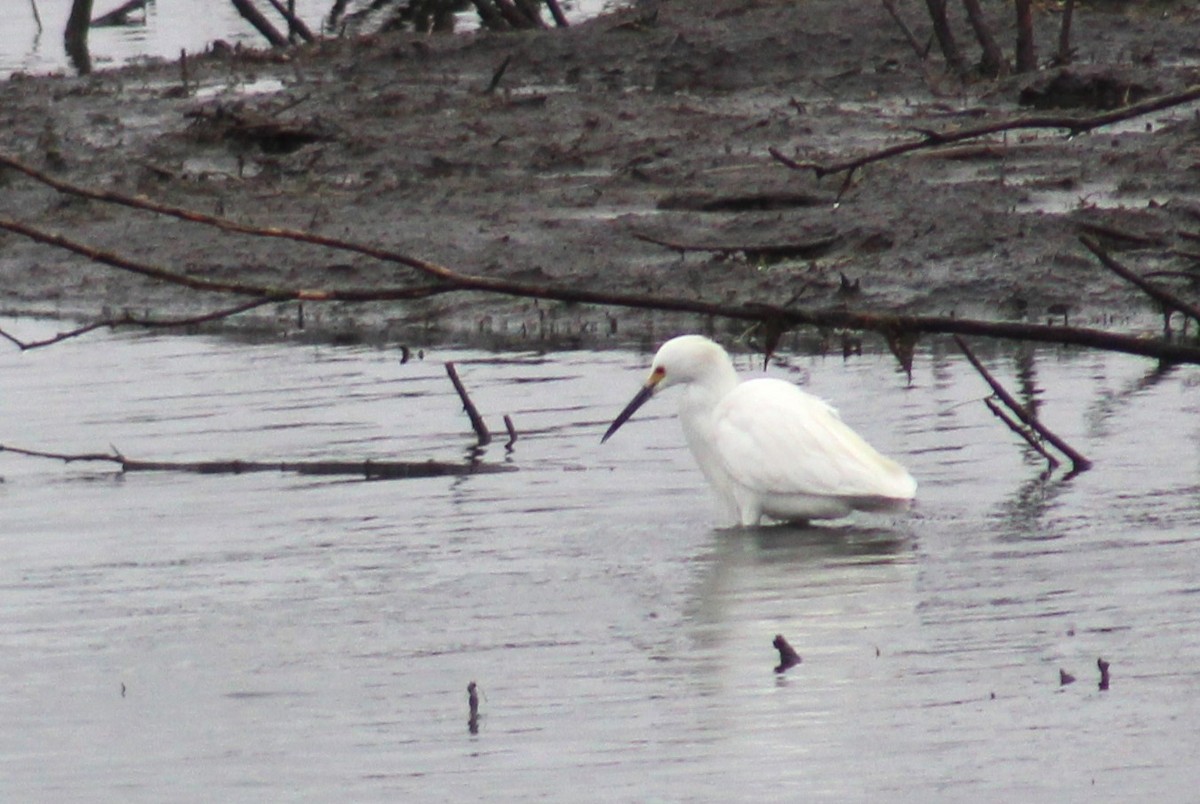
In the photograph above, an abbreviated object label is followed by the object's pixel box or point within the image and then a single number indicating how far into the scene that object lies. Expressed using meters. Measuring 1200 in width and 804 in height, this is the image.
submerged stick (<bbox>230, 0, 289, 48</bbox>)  36.19
